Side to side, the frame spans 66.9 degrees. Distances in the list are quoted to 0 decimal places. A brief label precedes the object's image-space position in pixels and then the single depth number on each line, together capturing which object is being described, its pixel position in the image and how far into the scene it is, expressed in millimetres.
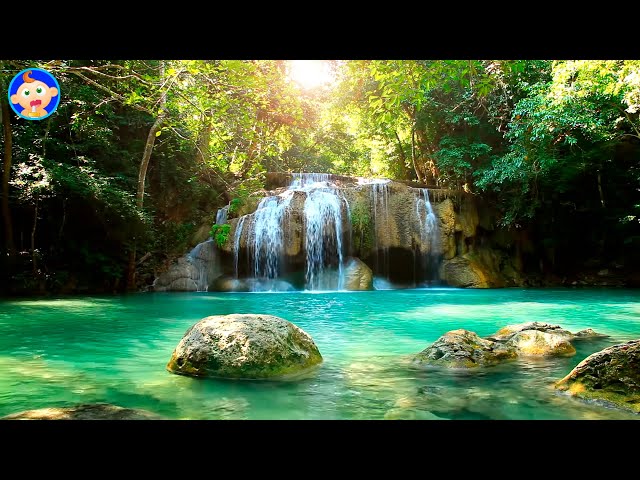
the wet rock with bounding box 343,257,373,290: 16359
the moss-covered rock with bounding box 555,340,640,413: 3611
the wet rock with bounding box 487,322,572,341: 6291
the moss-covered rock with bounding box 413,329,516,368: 5020
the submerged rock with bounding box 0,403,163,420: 3041
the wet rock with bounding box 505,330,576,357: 5637
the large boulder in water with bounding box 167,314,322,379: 4566
